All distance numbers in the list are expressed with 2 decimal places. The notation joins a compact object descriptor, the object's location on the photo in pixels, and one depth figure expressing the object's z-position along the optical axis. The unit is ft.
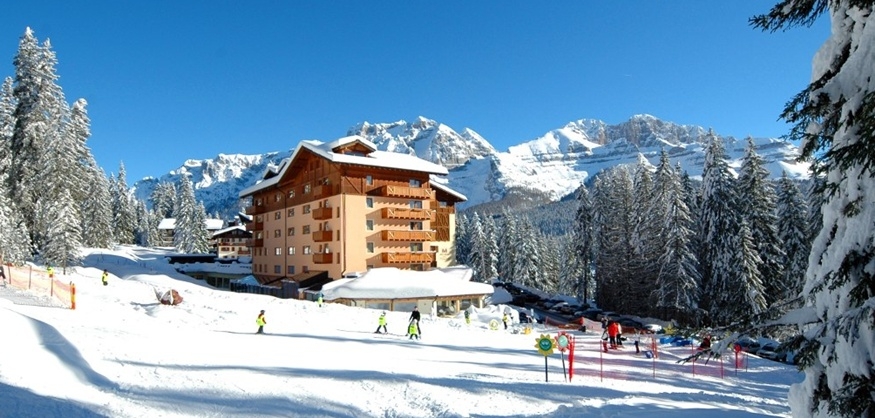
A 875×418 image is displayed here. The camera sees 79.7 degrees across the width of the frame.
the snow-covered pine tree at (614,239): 191.31
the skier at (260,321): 77.03
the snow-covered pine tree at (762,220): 136.98
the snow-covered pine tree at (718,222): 136.56
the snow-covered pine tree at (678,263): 144.77
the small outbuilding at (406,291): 122.93
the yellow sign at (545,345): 53.26
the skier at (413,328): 82.33
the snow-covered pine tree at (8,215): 115.65
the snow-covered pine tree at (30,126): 136.77
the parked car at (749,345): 110.97
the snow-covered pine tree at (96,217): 233.55
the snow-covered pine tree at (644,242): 168.96
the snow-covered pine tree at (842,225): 17.12
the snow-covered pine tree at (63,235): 128.26
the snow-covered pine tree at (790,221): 131.85
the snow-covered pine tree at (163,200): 397.39
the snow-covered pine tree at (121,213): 309.63
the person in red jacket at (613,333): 89.61
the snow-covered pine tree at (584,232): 201.77
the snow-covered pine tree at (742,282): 126.21
